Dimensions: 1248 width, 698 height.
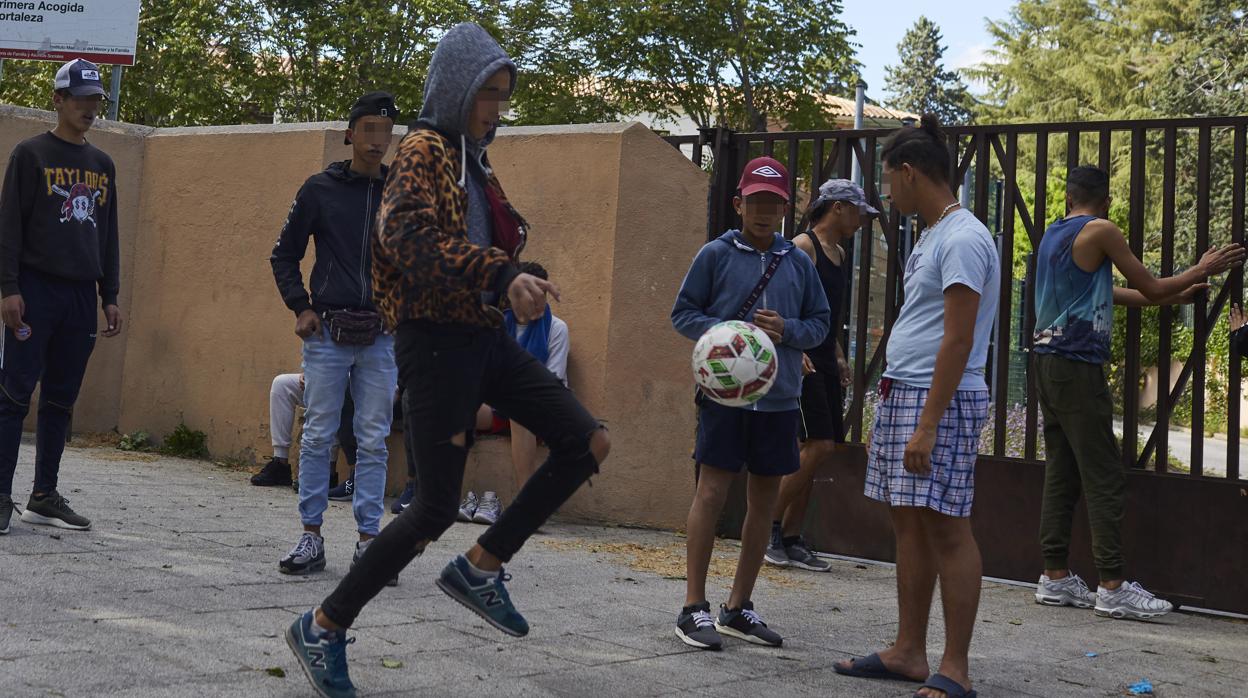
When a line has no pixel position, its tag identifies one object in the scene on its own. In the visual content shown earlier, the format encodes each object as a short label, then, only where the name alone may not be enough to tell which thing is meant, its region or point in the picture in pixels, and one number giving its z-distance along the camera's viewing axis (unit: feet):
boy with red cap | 15.92
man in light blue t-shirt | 13.29
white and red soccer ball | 14.74
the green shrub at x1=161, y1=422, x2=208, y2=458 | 30.45
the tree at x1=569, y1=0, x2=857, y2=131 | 97.40
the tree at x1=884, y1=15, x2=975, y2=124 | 300.20
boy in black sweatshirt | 18.76
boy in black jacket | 17.76
